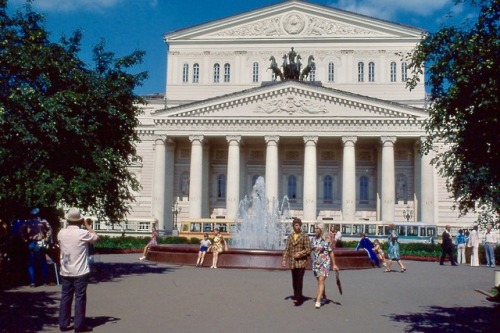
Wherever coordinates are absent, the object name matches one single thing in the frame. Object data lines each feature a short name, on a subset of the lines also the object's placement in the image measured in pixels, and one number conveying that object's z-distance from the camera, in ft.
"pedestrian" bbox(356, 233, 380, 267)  91.71
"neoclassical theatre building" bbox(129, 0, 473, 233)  188.75
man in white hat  33.14
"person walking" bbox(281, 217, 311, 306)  46.49
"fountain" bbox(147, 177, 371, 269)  82.38
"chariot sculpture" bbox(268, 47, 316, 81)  195.93
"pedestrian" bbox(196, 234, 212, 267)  86.63
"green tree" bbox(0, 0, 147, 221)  53.93
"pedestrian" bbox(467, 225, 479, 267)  104.42
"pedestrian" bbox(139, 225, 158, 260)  103.29
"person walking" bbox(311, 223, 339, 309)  45.62
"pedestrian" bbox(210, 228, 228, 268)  84.43
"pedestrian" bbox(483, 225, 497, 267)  101.50
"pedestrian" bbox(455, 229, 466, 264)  110.22
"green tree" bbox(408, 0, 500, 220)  34.22
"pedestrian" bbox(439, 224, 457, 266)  103.91
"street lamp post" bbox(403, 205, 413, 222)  196.18
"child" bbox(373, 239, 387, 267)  91.24
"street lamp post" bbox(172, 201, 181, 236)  203.92
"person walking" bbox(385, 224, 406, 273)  83.66
